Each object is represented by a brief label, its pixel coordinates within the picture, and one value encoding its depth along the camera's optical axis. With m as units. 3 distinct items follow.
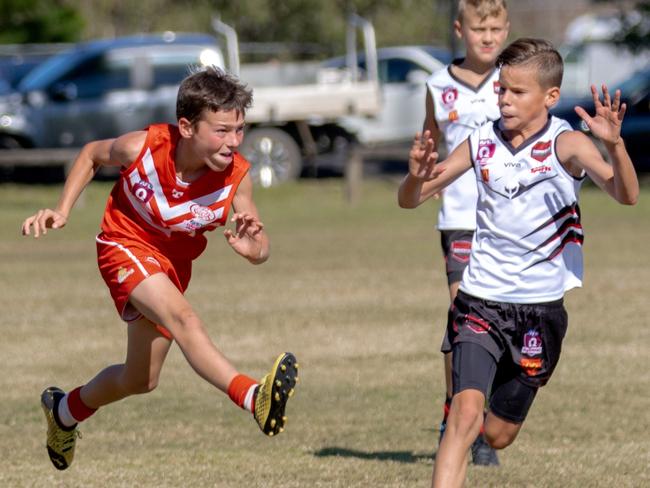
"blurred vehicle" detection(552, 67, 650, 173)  47.47
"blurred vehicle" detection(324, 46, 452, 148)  51.62
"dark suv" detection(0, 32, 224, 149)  47.22
